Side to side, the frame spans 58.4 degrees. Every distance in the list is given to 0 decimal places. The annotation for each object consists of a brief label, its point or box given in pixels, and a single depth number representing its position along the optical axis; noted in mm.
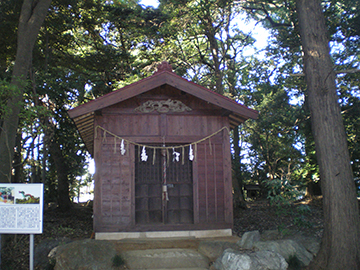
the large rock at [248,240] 6984
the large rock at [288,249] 6828
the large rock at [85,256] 6234
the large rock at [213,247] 6855
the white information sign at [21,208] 5934
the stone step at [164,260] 6562
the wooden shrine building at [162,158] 8172
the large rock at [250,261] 6117
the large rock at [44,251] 6996
